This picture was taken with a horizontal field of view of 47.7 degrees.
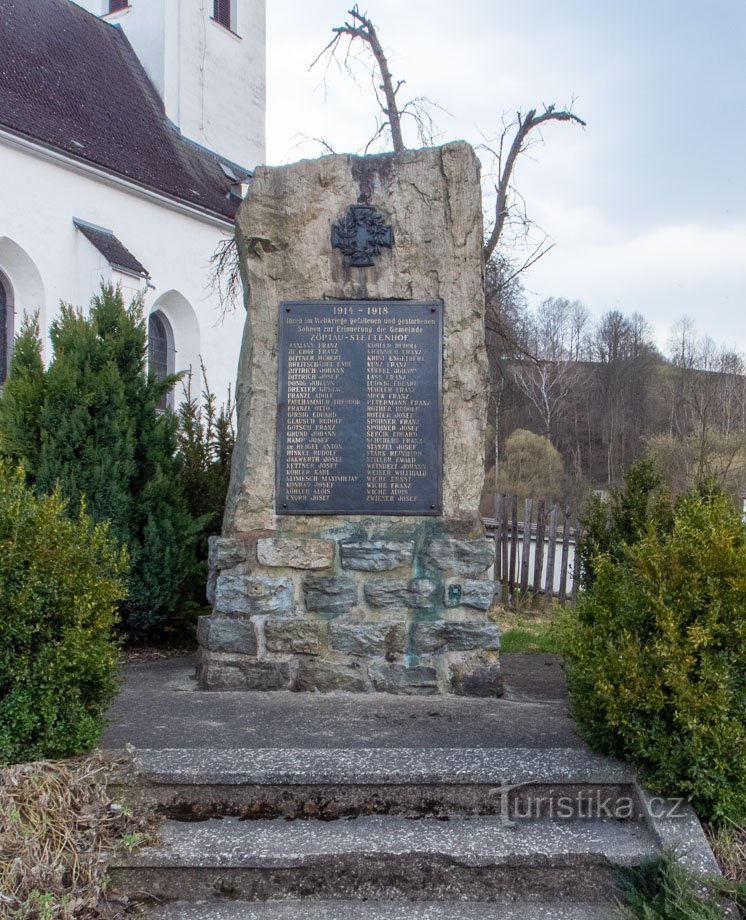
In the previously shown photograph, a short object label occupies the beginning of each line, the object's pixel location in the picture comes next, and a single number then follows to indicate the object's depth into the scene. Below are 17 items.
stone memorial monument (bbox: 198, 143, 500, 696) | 4.89
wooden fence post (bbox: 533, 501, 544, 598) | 10.58
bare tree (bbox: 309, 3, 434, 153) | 13.09
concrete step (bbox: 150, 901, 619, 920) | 2.82
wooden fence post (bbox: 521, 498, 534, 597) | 10.86
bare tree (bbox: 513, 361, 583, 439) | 36.62
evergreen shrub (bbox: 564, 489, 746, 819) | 3.09
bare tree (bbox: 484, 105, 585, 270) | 13.66
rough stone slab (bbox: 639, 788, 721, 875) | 2.90
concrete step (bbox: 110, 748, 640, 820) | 3.25
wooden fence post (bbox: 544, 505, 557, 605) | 10.43
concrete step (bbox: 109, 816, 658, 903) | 2.92
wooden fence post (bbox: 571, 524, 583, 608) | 7.71
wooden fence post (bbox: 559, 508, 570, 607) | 9.95
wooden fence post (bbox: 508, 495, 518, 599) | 11.15
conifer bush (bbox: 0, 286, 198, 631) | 6.31
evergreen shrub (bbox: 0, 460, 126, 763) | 3.11
